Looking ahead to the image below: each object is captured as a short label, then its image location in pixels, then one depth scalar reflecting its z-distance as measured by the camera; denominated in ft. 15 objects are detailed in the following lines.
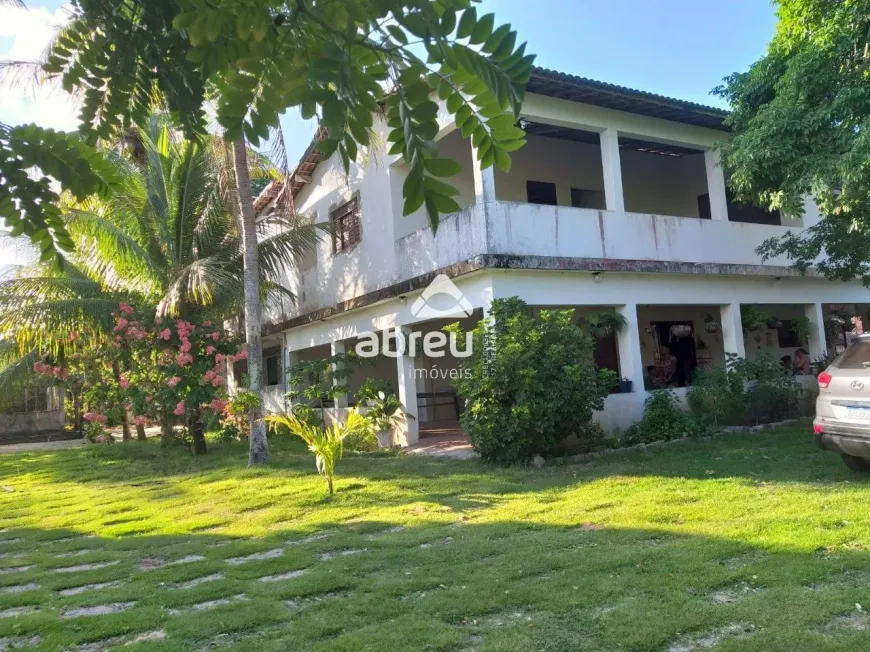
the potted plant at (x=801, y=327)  43.65
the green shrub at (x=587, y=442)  31.65
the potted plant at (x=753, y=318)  40.24
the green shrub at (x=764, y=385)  36.24
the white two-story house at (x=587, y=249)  32.55
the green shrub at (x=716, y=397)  34.94
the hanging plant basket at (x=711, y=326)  45.37
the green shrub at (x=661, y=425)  32.86
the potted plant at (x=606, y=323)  34.06
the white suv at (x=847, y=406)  20.81
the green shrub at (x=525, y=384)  28.32
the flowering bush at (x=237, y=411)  35.19
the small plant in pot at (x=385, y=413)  39.08
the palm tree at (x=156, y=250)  39.68
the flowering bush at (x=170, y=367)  40.27
